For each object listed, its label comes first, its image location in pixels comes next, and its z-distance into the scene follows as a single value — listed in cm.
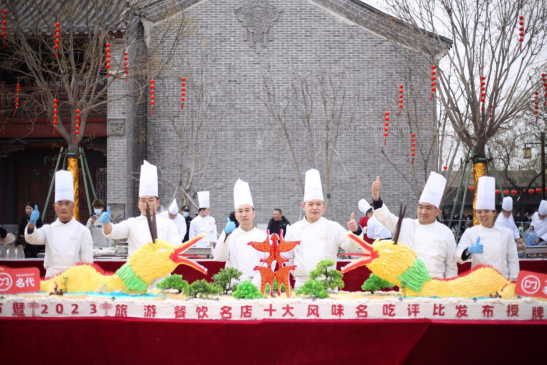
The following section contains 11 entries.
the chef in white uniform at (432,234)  513
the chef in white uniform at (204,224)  1064
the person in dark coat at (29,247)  1052
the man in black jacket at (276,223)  1050
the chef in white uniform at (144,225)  555
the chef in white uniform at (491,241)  556
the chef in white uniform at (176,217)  1018
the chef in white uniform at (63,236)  544
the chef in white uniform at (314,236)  503
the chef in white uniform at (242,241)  513
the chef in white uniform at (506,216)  1095
